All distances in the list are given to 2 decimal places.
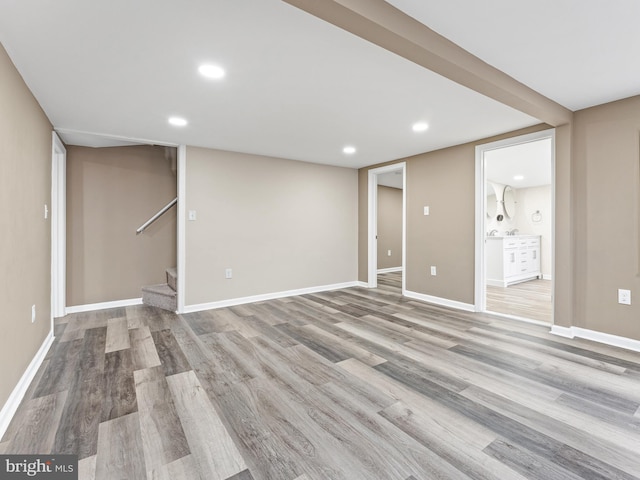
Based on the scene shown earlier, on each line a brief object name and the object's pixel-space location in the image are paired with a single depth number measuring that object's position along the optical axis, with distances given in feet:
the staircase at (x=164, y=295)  12.78
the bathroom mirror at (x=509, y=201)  22.70
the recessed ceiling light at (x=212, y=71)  6.58
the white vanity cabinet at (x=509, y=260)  18.15
